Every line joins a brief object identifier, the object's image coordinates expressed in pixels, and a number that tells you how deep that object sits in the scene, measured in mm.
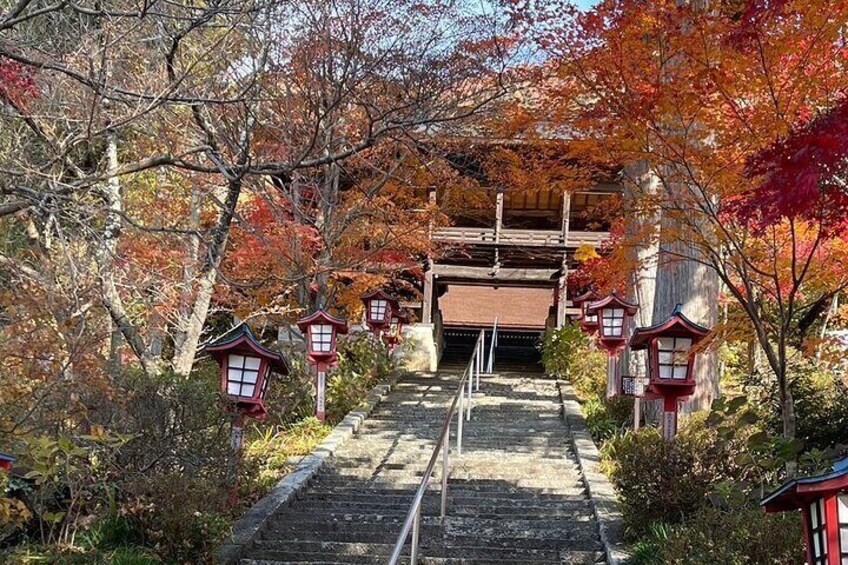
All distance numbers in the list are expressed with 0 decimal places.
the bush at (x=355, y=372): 12945
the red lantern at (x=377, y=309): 15508
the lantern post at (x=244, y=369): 7719
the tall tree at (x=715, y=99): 6160
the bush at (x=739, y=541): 5039
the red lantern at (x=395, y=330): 17492
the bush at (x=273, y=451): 7762
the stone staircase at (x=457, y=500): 6586
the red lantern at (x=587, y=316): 15319
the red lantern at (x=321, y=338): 11617
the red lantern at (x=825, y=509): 3578
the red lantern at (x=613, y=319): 12312
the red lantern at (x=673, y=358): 7668
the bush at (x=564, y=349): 17016
